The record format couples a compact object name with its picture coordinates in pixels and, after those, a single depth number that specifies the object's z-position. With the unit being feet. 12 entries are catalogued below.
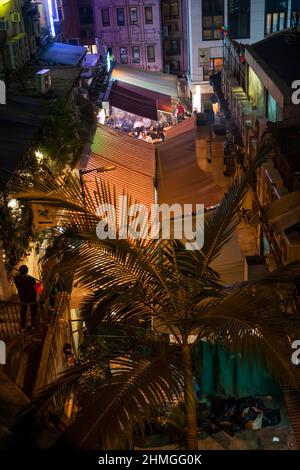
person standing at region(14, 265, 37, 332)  32.99
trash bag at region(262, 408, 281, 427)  34.48
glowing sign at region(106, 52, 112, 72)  110.15
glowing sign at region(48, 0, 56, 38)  103.55
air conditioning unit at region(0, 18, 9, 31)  66.61
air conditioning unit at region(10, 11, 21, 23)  72.22
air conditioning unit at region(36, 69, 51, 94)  59.11
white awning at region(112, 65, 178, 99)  107.45
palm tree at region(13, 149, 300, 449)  19.56
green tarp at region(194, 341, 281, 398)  35.88
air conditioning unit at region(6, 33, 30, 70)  68.08
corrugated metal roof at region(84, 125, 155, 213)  59.84
